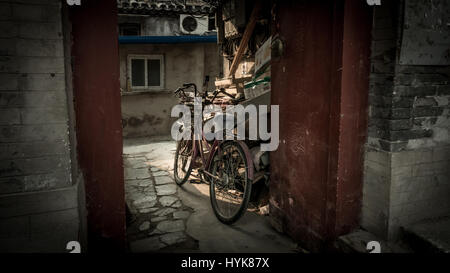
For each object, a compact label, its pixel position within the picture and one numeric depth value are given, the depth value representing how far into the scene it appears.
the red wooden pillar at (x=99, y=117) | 2.25
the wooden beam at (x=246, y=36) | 5.06
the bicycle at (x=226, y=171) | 3.46
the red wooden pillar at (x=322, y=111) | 2.48
